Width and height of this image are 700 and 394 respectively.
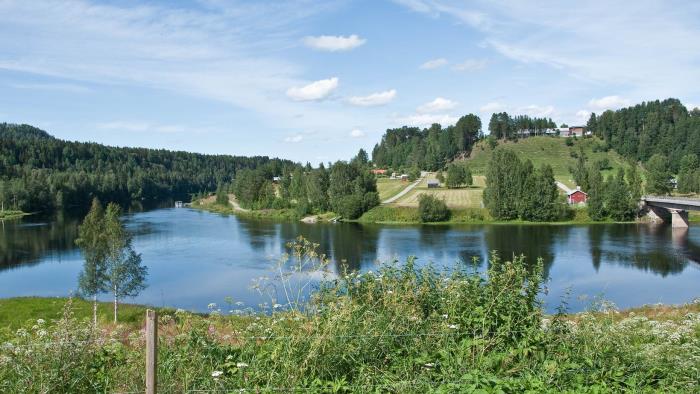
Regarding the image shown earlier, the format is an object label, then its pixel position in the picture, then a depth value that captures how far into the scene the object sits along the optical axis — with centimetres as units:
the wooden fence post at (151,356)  511
